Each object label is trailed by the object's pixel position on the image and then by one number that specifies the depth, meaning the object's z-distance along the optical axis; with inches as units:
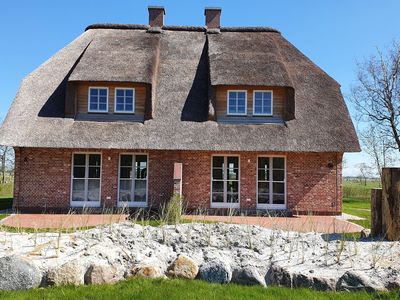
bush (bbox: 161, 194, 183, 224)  410.2
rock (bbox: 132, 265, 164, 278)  244.4
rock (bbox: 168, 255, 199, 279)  249.8
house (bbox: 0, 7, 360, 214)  625.6
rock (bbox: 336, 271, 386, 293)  231.9
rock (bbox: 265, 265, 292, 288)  239.6
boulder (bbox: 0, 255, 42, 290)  230.2
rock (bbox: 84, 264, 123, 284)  236.8
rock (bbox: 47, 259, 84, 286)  233.1
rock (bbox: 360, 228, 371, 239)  335.6
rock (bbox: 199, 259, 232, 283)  249.0
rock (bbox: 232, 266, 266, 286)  242.5
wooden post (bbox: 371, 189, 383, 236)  325.1
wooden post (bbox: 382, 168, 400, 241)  305.3
